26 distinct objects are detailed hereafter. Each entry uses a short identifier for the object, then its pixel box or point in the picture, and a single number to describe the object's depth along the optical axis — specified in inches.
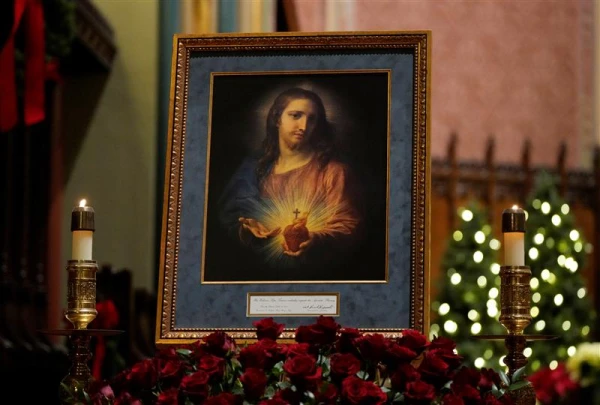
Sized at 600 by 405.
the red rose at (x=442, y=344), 80.2
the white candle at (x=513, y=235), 92.0
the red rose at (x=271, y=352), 78.6
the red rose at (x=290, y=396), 75.4
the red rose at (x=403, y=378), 77.1
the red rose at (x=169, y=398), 76.7
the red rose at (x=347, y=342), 80.5
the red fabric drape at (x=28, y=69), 173.6
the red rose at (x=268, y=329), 82.3
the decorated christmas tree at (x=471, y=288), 451.8
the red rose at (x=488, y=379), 80.7
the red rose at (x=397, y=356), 77.9
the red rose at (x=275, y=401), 74.4
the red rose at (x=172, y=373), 79.2
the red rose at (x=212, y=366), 78.6
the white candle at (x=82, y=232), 90.6
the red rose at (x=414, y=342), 80.0
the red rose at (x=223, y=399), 75.2
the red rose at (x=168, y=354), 81.9
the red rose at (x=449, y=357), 78.7
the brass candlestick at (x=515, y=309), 89.3
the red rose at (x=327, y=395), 74.7
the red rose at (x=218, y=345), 80.9
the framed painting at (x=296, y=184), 97.5
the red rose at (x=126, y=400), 78.5
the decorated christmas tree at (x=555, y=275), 471.5
